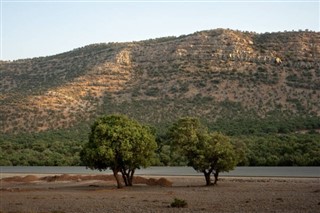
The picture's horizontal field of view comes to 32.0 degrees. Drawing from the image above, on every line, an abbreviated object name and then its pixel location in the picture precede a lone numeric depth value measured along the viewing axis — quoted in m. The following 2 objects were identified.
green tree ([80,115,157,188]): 45.81
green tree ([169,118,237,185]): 46.69
